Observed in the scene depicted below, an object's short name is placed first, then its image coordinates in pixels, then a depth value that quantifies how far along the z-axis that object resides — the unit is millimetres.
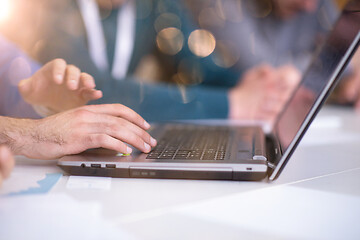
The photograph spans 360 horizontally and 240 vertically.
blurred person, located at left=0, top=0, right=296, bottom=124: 718
